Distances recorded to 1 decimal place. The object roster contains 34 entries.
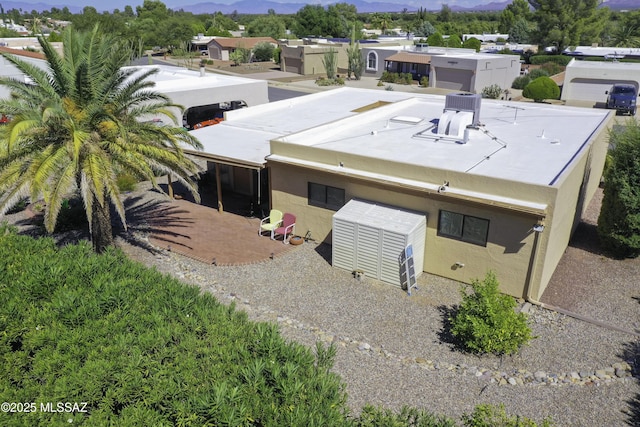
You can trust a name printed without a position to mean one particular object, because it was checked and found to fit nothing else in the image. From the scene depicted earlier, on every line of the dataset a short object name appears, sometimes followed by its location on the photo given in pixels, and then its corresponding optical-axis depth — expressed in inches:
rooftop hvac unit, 757.9
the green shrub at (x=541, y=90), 1705.2
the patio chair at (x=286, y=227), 675.8
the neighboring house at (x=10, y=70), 1373.0
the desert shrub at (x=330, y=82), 2133.1
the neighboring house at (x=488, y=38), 3629.4
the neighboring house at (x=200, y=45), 3541.3
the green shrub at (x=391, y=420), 277.9
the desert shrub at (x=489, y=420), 298.8
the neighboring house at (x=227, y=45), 3063.5
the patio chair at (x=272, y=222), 672.4
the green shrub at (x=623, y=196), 573.9
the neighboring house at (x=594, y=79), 1708.9
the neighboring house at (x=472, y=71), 1904.8
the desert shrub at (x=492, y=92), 1723.7
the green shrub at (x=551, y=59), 2446.9
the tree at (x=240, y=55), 2853.1
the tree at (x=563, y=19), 2508.6
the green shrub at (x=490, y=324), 438.3
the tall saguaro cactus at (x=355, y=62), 2293.3
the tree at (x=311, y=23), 4079.7
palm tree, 495.8
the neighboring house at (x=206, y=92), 1160.8
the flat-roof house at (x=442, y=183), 523.5
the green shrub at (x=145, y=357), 281.9
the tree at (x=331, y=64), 2185.0
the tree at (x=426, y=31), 3804.1
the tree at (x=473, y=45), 2893.7
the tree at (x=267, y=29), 4065.0
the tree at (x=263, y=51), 2940.5
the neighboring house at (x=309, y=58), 2438.5
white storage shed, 552.7
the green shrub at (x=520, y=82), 2037.4
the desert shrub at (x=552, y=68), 2239.2
